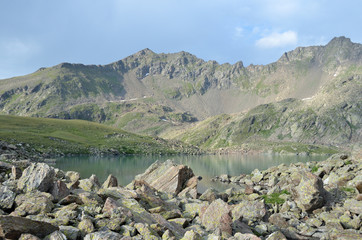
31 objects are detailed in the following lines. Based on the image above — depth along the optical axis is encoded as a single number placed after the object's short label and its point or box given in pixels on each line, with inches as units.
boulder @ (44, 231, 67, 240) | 408.8
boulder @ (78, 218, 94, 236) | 455.2
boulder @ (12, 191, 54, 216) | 486.0
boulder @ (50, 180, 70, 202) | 611.3
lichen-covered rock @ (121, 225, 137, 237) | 475.4
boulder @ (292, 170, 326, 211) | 1066.1
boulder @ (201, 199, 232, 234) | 654.5
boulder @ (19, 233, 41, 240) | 390.6
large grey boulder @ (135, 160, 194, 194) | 1401.3
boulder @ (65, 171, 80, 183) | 1054.0
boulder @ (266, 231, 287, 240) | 704.0
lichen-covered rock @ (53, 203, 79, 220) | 486.7
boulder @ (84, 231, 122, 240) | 432.1
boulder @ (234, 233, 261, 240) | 546.9
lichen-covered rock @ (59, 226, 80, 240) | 433.4
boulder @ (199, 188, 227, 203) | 1204.5
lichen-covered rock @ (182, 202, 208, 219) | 810.2
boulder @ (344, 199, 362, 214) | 965.3
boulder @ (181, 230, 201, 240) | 503.6
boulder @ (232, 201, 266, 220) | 923.5
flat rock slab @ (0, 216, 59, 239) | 385.8
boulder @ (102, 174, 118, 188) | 1098.6
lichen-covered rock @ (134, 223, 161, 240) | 470.6
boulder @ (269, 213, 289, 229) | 927.0
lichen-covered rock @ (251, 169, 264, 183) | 2337.6
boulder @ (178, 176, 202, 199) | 1261.1
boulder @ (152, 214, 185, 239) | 551.8
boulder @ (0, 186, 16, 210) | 499.2
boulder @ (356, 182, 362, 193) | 1217.8
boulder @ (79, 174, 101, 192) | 882.0
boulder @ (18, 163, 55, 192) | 601.6
